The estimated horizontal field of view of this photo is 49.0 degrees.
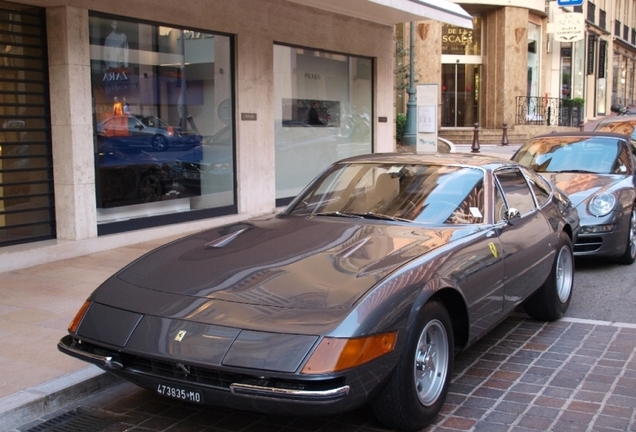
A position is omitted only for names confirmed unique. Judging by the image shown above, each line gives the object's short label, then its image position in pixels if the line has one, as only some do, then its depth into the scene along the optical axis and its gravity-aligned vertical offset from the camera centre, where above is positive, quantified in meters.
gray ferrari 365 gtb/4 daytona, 3.45 -0.89
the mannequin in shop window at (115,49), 9.27 +1.24
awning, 12.51 +2.48
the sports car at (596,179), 8.23 -0.54
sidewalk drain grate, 4.15 -1.69
